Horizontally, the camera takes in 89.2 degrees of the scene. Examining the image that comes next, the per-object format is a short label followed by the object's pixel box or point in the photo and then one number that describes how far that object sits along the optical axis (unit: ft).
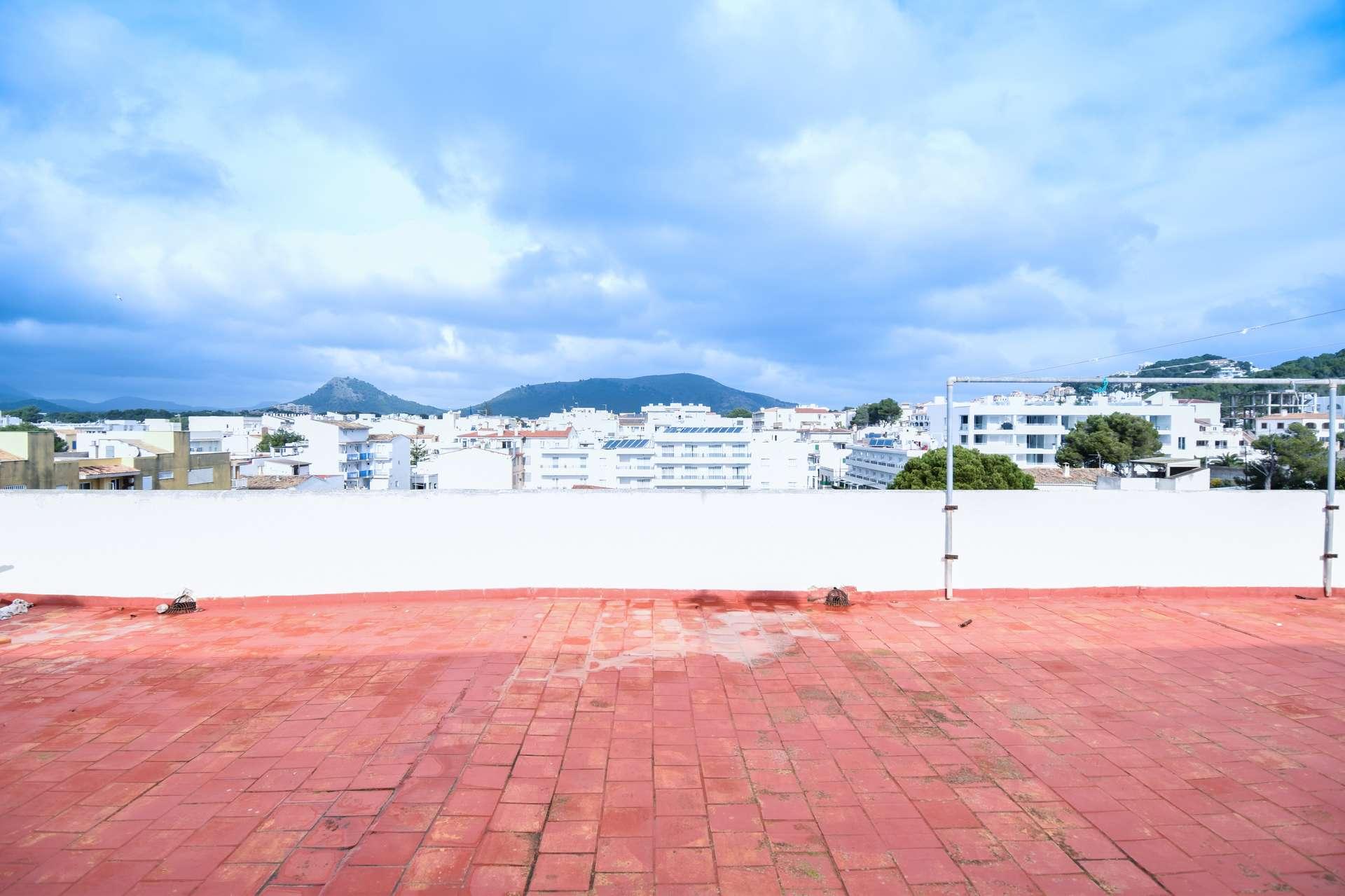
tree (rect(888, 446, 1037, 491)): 69.77
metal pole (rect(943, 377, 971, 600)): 18.07
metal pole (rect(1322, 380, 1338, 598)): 17.90
